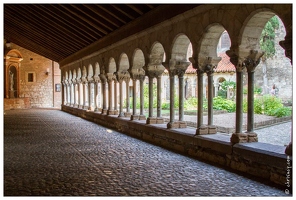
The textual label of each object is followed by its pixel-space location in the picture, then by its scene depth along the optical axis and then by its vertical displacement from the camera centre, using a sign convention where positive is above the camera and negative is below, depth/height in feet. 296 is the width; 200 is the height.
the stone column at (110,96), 39.04 -0.63
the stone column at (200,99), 20.95 -0.53
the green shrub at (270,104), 43.13 -1.77
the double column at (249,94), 17.24 -0.22
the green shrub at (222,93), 70.08 -0.57
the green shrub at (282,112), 41.29 -2.58
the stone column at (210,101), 20.59 -0.66
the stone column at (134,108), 31.68 -1.61
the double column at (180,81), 24.11 +0.63
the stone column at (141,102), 30.96 -1.03
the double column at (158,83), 27.53 +0.57
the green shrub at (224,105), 48.65 -2.06
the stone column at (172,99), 24.23 -0.63
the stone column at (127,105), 35.37 -1.48
